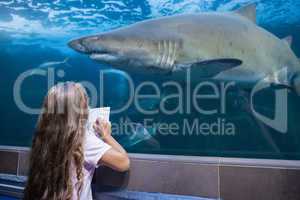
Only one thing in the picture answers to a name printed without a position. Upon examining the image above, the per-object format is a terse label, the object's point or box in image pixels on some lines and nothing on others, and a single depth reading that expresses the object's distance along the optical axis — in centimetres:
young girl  135
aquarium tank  156
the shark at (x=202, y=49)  157
